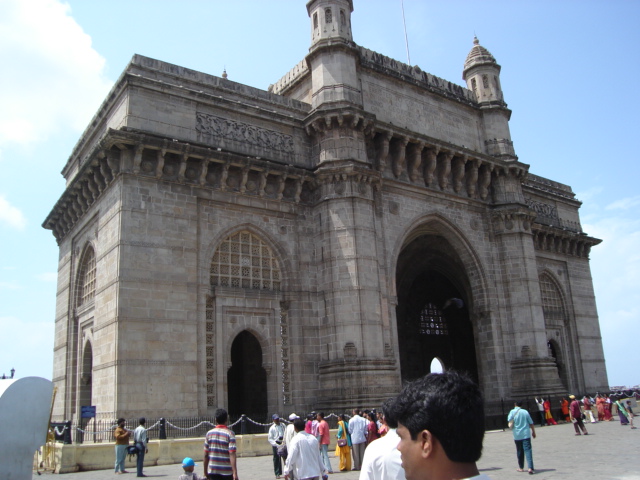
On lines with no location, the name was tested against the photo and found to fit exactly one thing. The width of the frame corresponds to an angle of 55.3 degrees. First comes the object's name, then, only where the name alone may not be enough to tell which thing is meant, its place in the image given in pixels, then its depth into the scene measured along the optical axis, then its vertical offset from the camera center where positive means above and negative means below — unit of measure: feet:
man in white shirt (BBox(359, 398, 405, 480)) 15.12 -1.84
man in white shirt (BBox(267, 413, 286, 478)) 38.96 -2.90
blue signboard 50.88 -0.61
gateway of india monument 56.75 +17.21
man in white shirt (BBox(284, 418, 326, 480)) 25.35 -2.63
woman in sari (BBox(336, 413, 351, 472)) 42.60 -4.19
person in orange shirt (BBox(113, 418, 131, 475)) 43.14 -2.88
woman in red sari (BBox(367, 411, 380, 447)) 42.04 -2.86
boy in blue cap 20.81 -2.24
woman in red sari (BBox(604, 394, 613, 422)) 81.87 -4.84
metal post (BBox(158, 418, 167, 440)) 50.67 -2.36
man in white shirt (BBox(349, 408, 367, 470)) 41.63 -3.13
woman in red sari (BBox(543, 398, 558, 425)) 74.43 -4.21
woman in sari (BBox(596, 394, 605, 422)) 81.46 -4.11
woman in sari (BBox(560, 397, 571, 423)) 77.41 -3.78
